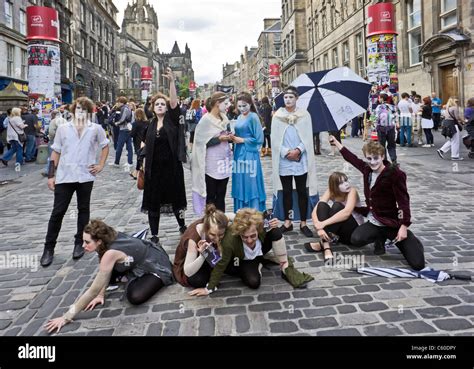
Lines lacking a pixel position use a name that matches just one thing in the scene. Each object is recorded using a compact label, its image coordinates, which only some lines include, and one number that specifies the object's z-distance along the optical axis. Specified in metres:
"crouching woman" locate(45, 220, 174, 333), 3.74
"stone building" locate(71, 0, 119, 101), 40.91
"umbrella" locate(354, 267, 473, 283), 4.20
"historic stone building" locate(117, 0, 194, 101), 79.06
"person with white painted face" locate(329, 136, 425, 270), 4.67
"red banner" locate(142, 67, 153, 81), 37.03
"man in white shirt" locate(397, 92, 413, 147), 15.55
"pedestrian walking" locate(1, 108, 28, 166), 14.35
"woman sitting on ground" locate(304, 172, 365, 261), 5.15
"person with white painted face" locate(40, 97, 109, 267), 5.21
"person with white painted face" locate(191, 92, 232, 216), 5.49
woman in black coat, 5.48
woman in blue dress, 5.57
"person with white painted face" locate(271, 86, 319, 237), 5.85
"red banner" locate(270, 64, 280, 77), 36.10
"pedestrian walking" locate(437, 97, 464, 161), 11.94
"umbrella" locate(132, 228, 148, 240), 4.73
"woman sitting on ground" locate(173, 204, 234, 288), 3.97
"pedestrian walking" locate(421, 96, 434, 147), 15.16
